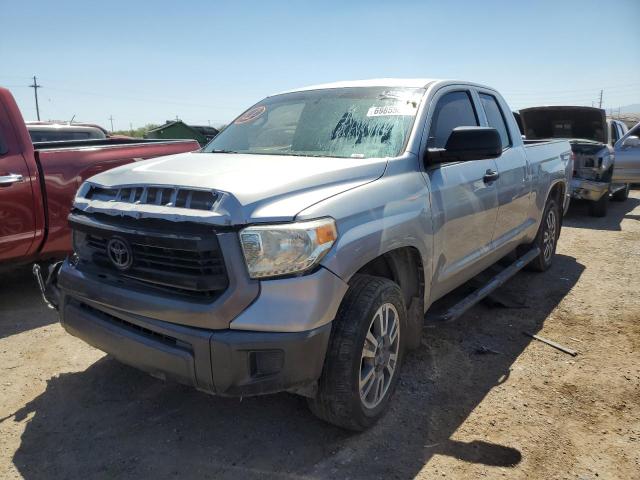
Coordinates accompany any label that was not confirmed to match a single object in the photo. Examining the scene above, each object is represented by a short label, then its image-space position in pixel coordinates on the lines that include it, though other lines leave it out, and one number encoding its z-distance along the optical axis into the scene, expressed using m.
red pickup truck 4.48
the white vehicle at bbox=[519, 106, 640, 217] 9.22
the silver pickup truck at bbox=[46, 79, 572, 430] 2.29
